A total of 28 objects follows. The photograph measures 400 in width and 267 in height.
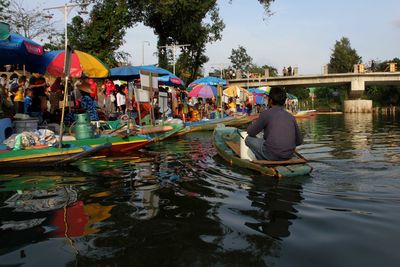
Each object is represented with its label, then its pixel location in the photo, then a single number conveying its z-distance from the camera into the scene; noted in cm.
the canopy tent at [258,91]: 3788
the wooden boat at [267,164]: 666
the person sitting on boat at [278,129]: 662
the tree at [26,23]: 2791
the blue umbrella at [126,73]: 1483
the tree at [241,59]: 10138
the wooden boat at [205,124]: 1740
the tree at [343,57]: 7956
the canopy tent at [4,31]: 812
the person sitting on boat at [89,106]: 1250
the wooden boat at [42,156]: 797
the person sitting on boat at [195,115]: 2155
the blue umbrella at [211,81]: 2395
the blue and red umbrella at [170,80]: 1811
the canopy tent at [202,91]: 2295
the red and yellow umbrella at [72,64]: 1098
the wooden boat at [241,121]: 2196
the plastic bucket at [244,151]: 764
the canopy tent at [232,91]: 2789
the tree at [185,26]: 3691
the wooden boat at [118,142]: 937
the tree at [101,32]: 2748
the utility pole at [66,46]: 817
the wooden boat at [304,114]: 3861
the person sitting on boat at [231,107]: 2580
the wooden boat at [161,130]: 1186
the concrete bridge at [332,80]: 5325
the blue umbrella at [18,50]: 877
